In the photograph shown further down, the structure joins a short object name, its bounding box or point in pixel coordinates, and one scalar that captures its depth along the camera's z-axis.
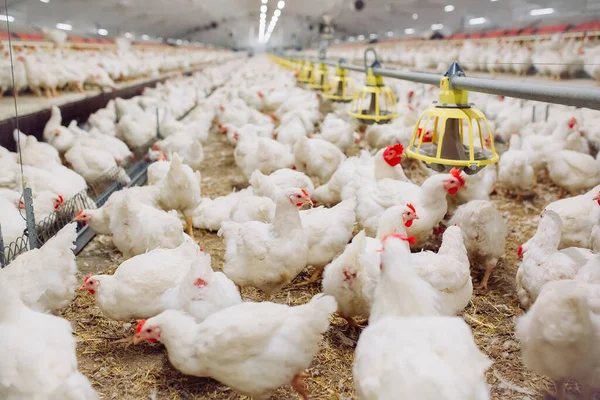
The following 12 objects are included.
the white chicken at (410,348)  1.40
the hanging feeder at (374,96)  3.93
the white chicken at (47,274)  2.31
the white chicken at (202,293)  2.22
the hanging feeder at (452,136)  2.30
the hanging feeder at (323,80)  6.89
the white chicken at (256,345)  1.83
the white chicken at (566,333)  1.75
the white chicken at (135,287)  2.41
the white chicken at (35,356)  1.58
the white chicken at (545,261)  2.42
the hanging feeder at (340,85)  5.50
